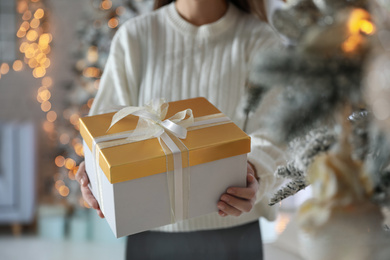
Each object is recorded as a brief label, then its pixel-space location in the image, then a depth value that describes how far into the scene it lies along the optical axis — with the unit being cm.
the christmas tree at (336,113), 35
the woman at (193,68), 124
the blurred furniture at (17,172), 273
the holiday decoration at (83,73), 265
